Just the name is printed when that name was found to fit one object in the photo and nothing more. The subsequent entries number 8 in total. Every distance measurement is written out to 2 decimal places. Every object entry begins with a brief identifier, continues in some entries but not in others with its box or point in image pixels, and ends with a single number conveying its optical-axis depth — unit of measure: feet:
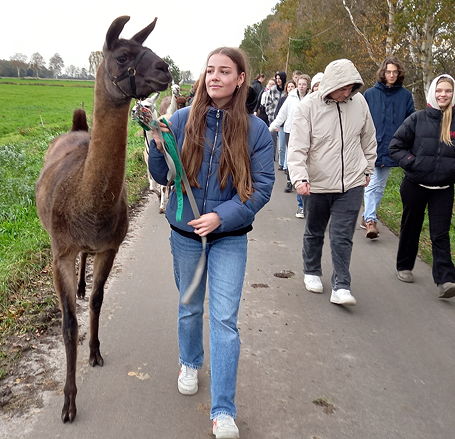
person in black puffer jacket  16.12
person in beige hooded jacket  14.99
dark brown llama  9.09
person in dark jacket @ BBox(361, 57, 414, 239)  21.33
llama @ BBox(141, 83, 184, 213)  25.64
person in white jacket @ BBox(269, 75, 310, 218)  30.12
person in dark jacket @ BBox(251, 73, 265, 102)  42.78
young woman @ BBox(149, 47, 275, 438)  8.98
